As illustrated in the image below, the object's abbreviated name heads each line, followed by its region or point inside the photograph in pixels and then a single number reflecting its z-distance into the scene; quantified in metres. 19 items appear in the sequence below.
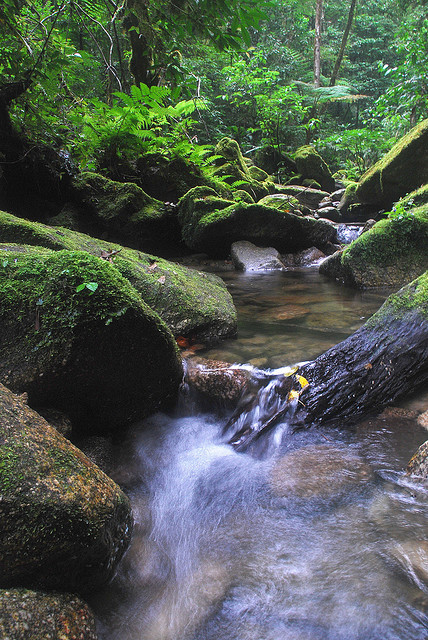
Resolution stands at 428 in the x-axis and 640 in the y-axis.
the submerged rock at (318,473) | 2.30
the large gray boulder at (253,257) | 8.91
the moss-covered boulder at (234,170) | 11.59
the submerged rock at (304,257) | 9.75
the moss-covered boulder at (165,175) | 8.95
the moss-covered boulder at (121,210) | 7.34
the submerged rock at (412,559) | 1.67
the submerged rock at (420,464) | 2.20
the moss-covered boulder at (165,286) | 3.94
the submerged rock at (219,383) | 3.28
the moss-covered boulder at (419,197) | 7.74
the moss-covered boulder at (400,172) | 8.95
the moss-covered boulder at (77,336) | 2.29
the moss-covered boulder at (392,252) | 6.67
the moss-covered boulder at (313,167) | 17.98
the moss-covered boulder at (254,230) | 8.29
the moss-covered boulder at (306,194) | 15.19
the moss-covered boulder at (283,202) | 11.73
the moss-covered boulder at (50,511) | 1.42
